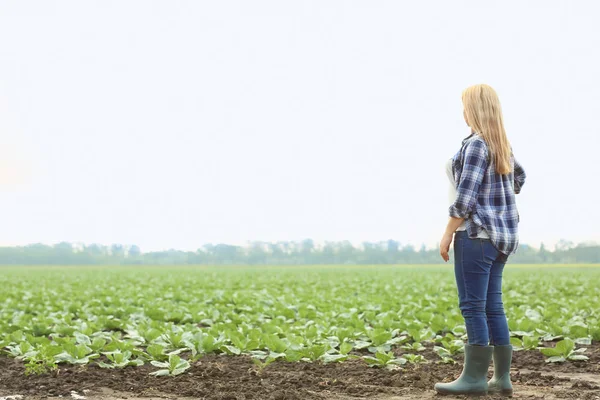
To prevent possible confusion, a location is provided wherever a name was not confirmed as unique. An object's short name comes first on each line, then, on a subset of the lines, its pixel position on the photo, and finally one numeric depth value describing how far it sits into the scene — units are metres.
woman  4.37
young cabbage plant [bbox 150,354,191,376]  5.70
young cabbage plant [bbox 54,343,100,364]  6.16
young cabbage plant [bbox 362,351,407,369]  6.05
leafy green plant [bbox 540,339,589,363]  6.46
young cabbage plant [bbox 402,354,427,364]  6.25
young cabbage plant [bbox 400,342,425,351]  6.95
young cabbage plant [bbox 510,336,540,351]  7.04
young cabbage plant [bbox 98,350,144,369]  6.09
